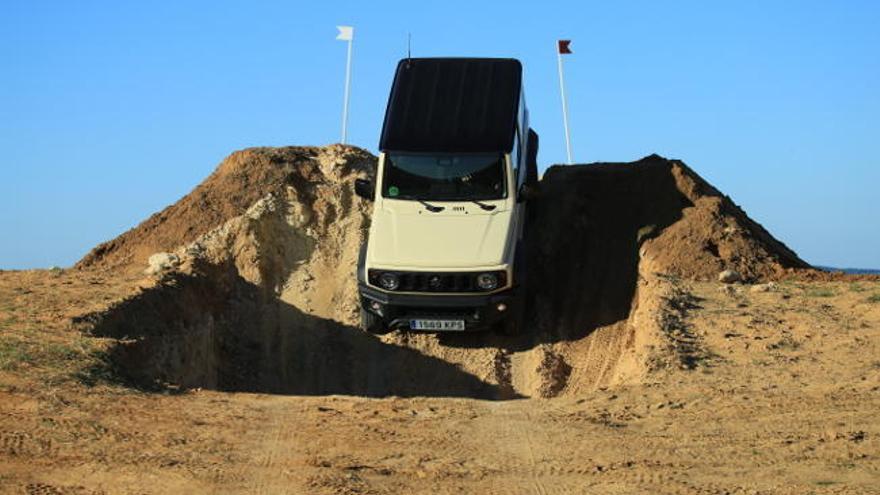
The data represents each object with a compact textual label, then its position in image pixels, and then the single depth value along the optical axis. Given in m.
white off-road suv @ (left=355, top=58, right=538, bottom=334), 18.17
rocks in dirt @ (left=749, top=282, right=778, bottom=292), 19.81
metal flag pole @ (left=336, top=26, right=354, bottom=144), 25.30
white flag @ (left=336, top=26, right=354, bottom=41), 25.30
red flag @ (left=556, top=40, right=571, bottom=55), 27.02
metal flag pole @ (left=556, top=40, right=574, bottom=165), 27.00
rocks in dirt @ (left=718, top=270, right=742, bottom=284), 20.56
